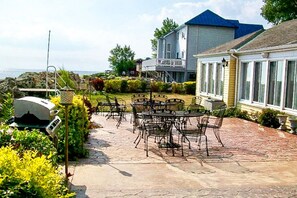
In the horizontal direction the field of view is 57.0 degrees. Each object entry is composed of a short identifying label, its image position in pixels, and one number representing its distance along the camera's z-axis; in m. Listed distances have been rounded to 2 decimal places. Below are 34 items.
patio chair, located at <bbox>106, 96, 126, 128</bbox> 10.58
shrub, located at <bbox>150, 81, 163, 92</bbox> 23.40
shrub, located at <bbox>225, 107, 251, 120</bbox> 11.80
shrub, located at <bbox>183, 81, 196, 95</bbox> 23.24
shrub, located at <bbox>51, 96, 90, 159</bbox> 5.54
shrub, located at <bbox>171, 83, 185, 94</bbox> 23.53
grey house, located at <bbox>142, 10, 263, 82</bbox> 26.38
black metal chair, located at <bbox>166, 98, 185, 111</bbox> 9.86
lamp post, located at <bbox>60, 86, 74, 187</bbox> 4.15
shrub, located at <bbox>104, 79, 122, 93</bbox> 23.03
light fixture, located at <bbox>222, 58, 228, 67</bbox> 13.32
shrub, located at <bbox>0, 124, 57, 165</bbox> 3.41
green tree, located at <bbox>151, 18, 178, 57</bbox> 45.60
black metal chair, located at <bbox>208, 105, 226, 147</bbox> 7.08
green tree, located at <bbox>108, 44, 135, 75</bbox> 47.52
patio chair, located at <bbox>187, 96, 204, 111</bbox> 10.72
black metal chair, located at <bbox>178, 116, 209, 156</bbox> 6.34
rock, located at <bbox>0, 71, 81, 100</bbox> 11.59
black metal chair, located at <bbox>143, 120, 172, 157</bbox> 6.22
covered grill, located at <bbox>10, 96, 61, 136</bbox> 4.48
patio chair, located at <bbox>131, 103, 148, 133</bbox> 9.51
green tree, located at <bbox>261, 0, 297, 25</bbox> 22.82
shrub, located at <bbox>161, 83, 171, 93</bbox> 23.64
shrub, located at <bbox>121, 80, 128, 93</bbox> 23.22
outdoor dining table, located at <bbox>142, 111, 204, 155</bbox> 6.53
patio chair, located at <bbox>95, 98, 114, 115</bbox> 11.94
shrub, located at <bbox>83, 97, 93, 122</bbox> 8.21
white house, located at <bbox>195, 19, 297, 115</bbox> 9.60
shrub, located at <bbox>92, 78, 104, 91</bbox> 23.05
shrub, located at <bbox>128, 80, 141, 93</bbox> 23.44
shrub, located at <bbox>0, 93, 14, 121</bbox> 6.36
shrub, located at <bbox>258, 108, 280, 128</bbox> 9.76
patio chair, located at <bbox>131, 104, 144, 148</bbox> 7.05
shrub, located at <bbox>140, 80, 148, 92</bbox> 23.79
